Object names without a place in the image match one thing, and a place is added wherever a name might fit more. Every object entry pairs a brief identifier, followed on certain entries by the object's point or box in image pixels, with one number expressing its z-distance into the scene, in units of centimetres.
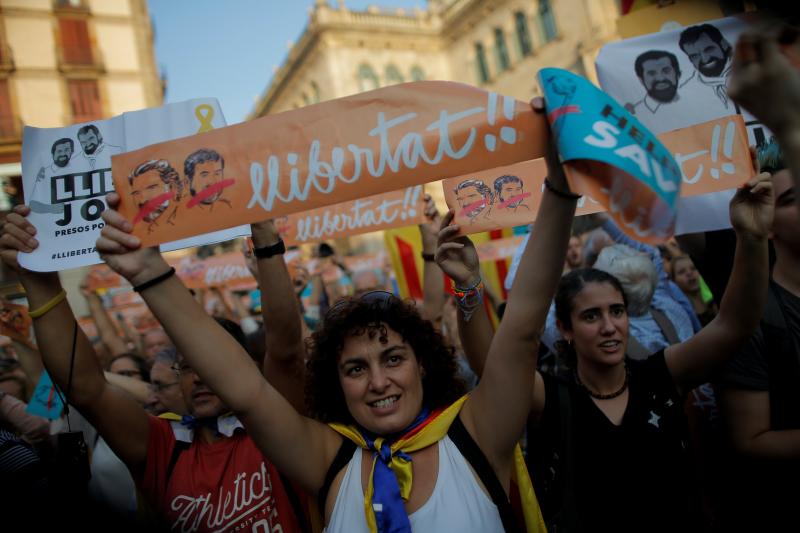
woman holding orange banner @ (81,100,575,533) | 143
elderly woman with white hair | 283
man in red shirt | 171
